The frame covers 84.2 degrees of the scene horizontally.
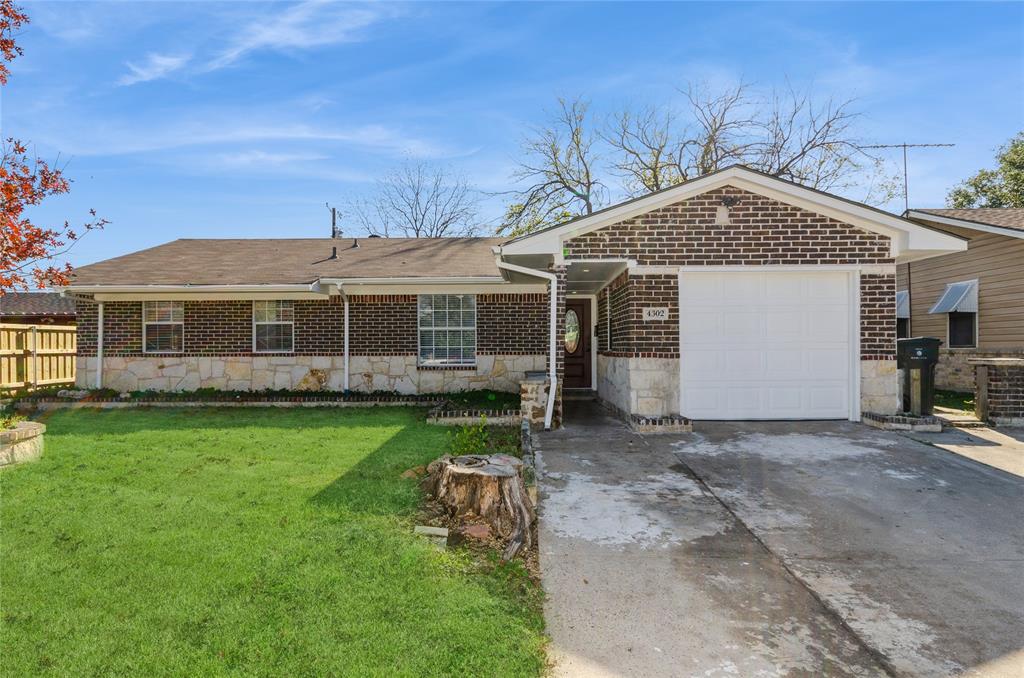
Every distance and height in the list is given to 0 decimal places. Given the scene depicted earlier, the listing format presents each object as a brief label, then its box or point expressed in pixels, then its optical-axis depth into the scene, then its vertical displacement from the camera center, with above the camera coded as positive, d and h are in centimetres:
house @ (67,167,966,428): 884 +51
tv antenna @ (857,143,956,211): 1912 +656
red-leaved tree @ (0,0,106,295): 648 +154
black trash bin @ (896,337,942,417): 897 -52
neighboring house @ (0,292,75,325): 2185 +119
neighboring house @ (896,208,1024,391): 1245 +104
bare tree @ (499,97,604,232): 2738 +751
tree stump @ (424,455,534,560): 456 -134
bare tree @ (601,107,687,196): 2708 +827
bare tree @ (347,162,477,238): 3328 +685
